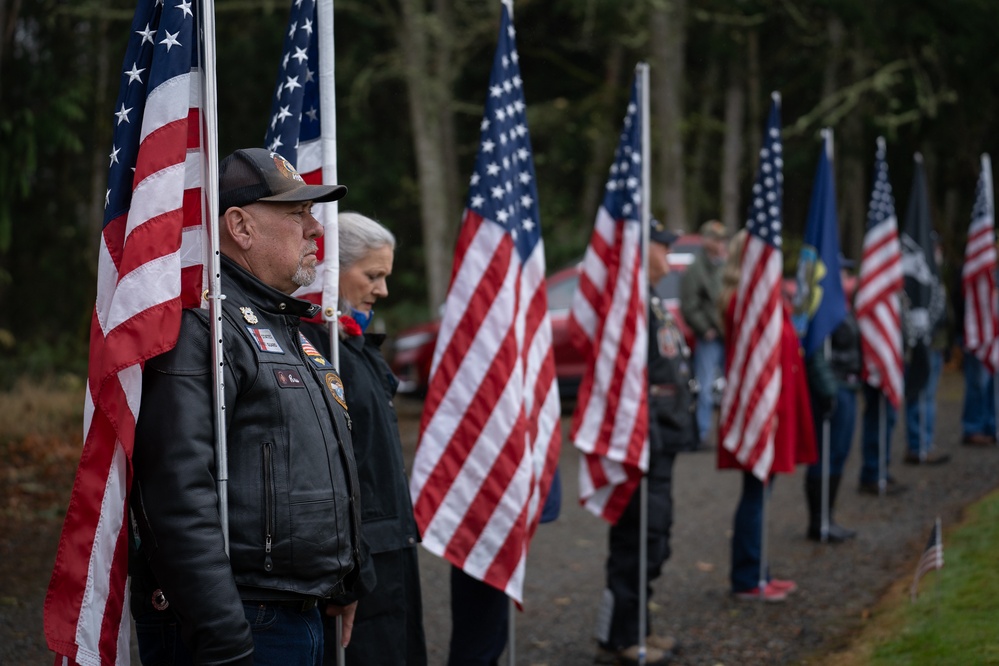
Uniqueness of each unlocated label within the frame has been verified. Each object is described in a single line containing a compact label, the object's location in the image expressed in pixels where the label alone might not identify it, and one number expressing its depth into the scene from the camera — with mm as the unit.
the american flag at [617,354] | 5910
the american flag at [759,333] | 7105
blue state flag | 8344
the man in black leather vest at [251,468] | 2717
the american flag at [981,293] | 12352
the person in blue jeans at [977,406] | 12438
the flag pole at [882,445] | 10125
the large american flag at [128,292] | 2848
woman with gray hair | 3861
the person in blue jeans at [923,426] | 11641
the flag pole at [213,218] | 2818
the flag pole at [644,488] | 5773
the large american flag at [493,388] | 4926
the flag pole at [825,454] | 8375
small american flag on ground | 5621
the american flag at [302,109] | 4098
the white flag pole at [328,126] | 3943
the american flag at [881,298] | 10180
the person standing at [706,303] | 12688
